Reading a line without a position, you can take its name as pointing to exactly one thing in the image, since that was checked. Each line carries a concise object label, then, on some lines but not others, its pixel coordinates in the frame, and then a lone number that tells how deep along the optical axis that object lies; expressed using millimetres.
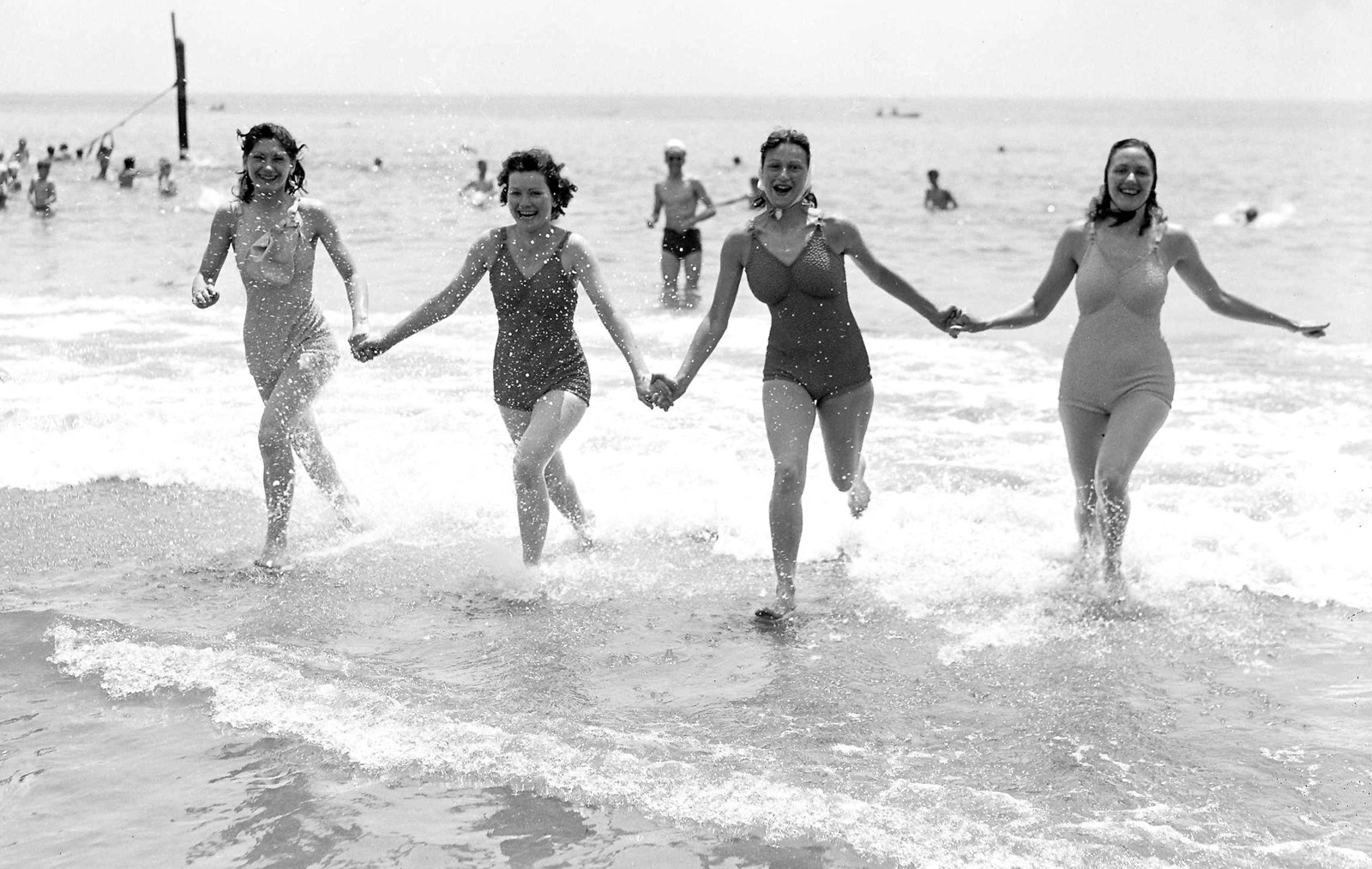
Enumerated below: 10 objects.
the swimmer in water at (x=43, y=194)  25922
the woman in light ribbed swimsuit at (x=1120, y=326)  5609
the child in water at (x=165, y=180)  31391
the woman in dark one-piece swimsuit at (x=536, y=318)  5938
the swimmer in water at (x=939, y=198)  27484
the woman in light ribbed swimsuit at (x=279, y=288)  6387
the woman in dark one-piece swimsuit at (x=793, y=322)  5684
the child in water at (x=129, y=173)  31203
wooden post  38094
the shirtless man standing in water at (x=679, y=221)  16578
